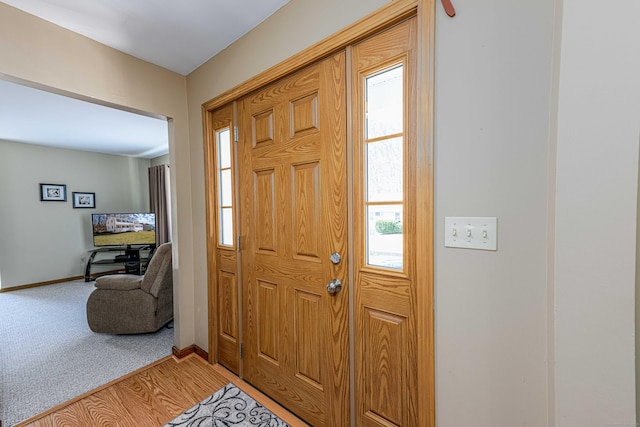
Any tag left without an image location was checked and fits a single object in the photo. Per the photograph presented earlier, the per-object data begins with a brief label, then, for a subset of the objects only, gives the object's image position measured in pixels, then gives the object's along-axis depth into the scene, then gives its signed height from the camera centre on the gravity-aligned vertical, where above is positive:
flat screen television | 4.87 -0.44
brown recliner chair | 2.55 -0.96
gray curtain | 5.16 +0.09
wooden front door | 1.31 -0.21
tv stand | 4.83 -1.07
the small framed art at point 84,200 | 4.87 +0.14
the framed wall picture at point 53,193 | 4.51 +0.27
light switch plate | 0.90 -0.12
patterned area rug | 1.50 -1.29
